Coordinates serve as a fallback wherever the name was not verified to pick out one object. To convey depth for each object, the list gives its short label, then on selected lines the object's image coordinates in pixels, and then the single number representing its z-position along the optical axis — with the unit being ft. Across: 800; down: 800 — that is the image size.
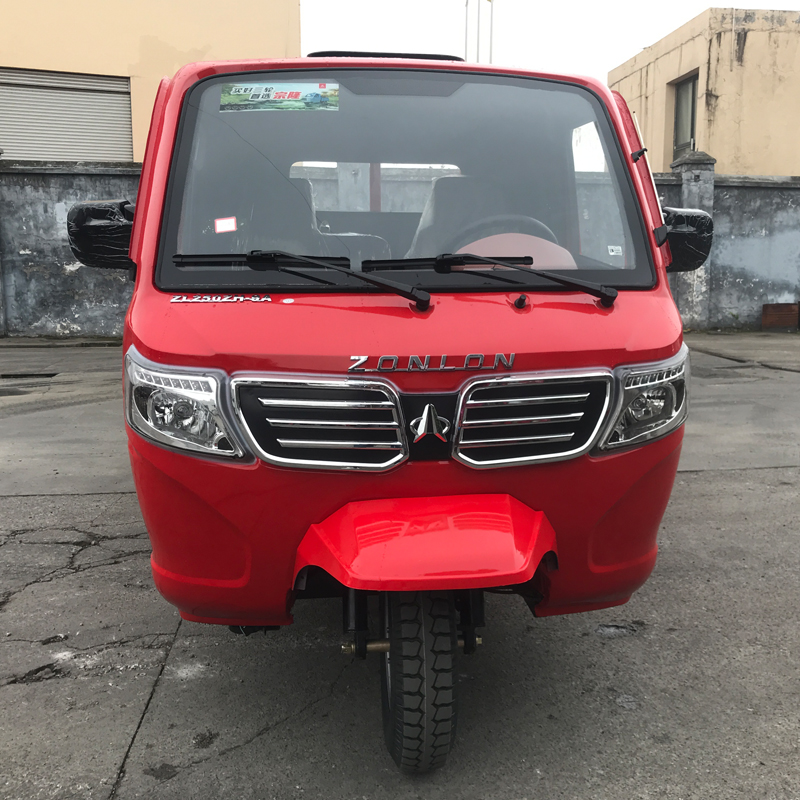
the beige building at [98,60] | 49.21
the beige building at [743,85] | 68.49
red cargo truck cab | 7.35
